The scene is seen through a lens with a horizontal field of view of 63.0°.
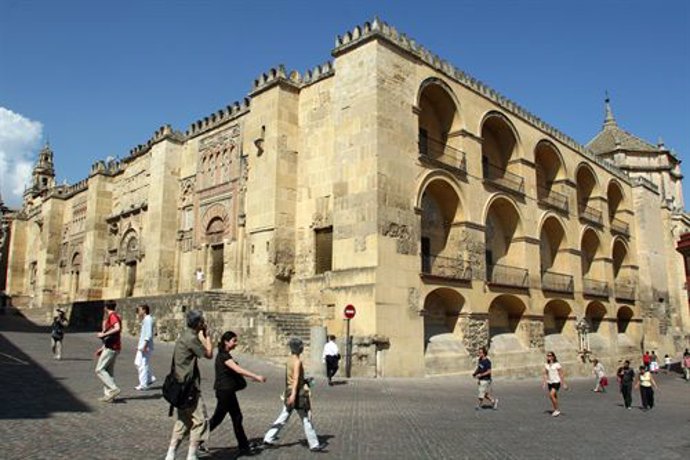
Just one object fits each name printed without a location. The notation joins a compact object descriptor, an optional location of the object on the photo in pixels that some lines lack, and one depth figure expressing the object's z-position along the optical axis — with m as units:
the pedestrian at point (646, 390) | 14.54
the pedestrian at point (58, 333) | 15.47
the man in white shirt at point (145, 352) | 11.20
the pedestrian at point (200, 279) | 27.33
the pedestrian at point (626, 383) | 14.63
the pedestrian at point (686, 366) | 26.65
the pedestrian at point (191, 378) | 5.88
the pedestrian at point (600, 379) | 19.16
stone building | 19.67
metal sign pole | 17.19
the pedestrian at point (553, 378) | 12.12
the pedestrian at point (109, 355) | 9.42
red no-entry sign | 16.84
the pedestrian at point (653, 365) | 25.78
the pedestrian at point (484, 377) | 12.36
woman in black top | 6.60
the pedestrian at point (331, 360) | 15.12
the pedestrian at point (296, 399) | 7.00
